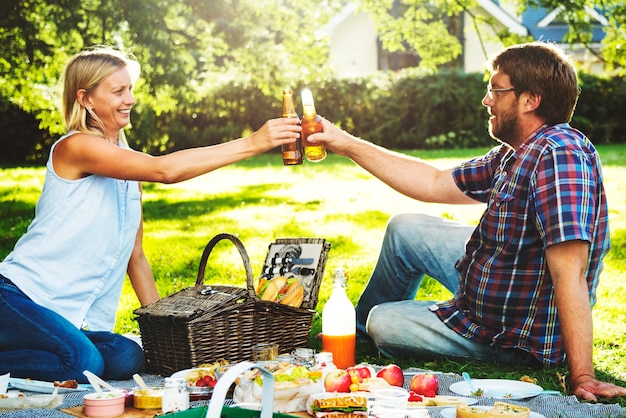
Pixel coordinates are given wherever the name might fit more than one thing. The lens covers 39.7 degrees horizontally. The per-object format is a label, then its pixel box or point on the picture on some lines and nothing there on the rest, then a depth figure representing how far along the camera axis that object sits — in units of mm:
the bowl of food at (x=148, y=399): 3598
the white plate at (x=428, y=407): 3559
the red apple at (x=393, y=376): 3789
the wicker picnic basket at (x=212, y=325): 4312
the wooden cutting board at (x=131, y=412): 3510
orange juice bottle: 4379
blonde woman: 4227
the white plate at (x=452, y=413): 3356
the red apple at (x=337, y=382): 3592
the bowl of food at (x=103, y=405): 3508
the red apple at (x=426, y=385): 3746
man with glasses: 3877
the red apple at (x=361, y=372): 3705
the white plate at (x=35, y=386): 3982
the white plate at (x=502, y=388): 3762
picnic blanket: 3479
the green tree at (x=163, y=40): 11570
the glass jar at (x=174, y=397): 3473
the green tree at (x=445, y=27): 9383
